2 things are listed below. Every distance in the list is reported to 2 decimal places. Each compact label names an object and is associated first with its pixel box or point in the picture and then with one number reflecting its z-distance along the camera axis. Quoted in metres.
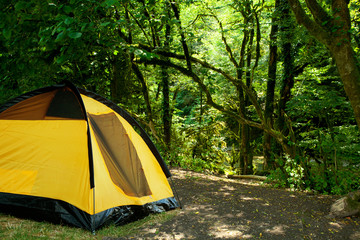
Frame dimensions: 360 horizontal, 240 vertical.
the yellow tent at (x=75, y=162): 3.56
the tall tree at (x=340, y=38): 3.77
